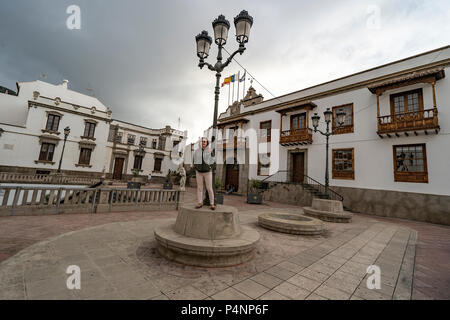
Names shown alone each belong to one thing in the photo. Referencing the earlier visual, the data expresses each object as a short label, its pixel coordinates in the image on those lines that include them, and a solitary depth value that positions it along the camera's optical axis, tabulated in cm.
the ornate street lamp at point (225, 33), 448
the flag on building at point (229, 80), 1987
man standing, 391
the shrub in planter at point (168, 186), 1617
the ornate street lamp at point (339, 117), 977
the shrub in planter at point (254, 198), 1345
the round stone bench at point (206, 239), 303
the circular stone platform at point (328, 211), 808
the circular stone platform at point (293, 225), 554
